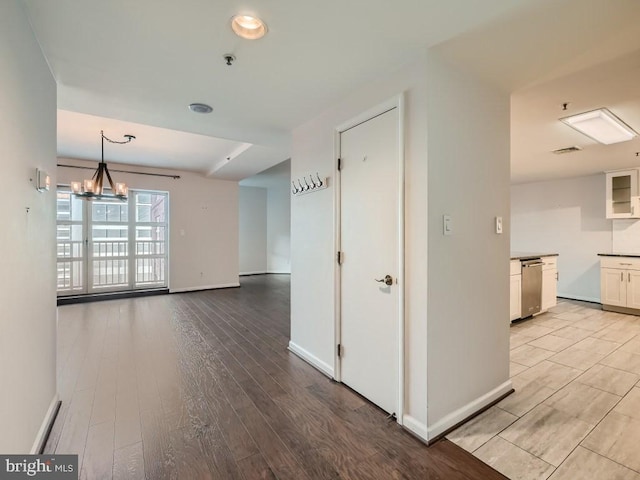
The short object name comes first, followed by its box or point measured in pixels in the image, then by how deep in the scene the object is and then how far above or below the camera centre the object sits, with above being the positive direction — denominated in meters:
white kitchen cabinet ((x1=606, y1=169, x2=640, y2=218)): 4.93 +0.82
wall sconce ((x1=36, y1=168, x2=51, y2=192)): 1.73 +0.37
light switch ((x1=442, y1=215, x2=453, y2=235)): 1.88 +0.11
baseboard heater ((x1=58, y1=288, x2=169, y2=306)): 5.46 -1.09
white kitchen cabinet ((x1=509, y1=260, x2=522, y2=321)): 4.02 -0.67
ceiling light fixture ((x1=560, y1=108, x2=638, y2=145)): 2.71 +1.16
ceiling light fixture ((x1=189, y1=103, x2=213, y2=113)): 2.55 +1.18
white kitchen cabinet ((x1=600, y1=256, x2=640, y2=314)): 4.62 -0.68
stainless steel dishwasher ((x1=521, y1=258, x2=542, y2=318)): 4.20 -0.65
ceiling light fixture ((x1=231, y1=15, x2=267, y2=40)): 1.53 +1.16
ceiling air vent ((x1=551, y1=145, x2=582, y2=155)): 3.85 +1.23
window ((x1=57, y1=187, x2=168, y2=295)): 5.70 -0.05
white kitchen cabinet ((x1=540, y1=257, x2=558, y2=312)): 4.59 -0.64
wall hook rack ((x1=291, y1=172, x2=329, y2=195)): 2.72 +0.57
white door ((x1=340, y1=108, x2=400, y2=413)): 2.04 -0.13
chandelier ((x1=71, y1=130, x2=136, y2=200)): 4.01 +0.74
